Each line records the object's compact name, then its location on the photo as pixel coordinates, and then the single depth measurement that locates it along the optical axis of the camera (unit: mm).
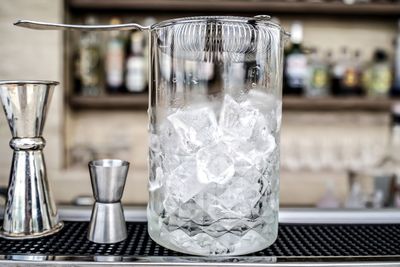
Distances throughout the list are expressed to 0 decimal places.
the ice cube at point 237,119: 565
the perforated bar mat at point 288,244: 566
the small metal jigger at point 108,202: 601
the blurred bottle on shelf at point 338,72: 2099
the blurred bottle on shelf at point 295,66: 2020
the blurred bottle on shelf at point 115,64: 2031
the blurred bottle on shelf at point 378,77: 2084
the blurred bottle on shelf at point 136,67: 2021
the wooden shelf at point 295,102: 1994
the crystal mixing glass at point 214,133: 558
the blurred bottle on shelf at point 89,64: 2053
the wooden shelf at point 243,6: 1961
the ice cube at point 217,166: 555
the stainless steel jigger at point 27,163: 607
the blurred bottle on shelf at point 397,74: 2109
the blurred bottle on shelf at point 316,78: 2076
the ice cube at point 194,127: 563
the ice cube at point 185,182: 559
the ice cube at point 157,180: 597
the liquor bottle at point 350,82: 2084
